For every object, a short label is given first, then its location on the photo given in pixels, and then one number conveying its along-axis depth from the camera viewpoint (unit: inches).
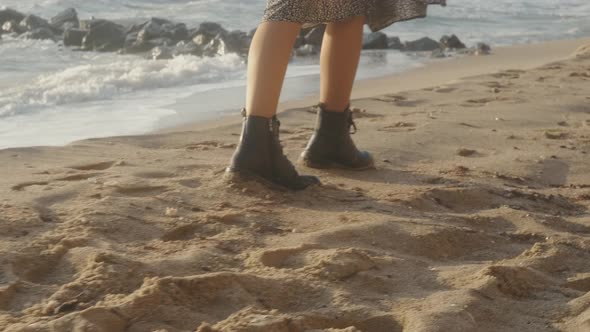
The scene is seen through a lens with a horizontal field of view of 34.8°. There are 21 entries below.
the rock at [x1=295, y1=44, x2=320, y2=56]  389.7
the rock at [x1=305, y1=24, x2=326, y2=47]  424.8
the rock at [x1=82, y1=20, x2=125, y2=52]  421.7
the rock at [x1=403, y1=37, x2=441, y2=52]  406.6
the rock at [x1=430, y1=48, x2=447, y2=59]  381.7
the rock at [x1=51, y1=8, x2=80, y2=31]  487.2
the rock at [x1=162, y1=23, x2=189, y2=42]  459.8
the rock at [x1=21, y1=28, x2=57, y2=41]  429.4
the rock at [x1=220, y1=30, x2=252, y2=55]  390.0
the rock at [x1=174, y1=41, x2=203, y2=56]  391.5
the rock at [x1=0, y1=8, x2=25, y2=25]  492.9
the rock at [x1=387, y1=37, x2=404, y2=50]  412.8
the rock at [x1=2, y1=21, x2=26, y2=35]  459.8
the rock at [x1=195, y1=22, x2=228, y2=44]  432.5
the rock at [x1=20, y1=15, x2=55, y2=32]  470.3
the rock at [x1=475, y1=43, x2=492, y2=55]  385.7
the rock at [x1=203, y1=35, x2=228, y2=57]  386.8
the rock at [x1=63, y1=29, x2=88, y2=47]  425.7
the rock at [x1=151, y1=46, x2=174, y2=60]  376.2
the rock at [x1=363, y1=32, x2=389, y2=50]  408.8
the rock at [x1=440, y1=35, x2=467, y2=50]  411.4
